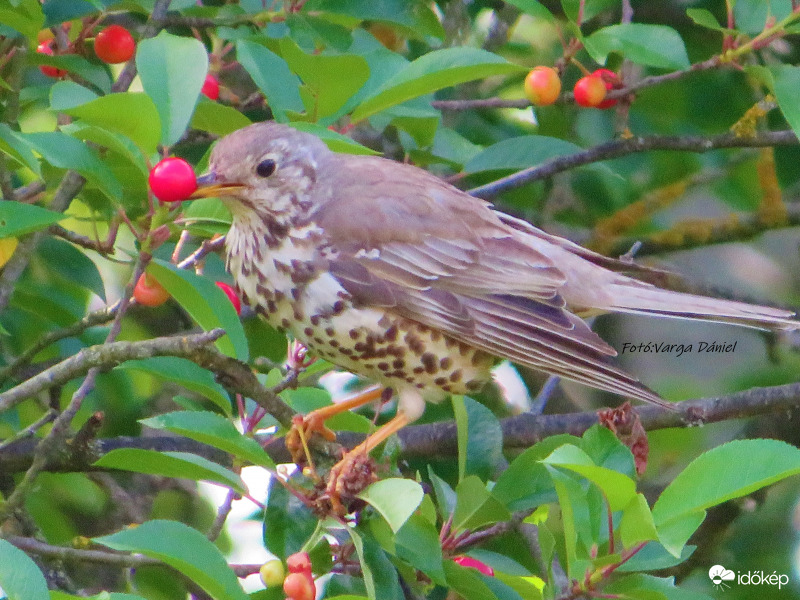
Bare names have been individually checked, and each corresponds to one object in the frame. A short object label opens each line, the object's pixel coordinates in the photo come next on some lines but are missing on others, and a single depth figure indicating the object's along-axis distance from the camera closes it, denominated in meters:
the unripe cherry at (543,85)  7.89
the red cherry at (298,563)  5.41
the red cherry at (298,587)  5.33
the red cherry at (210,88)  7.75
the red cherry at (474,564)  6.17
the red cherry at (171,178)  5.73
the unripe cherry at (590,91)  8.09
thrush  7.10
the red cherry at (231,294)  7.38
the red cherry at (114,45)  7.50
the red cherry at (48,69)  7.82
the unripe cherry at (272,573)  5.61
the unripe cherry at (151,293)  6.68
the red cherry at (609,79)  8.30
